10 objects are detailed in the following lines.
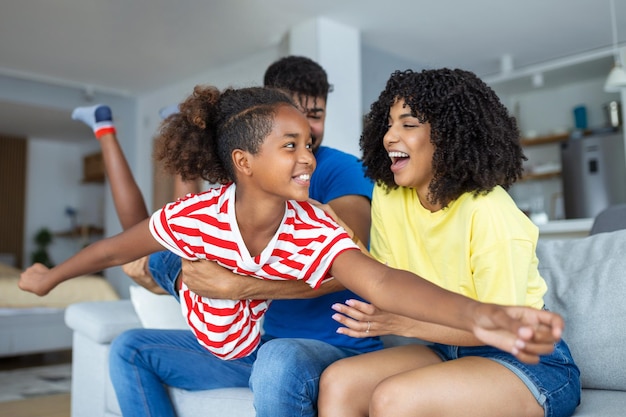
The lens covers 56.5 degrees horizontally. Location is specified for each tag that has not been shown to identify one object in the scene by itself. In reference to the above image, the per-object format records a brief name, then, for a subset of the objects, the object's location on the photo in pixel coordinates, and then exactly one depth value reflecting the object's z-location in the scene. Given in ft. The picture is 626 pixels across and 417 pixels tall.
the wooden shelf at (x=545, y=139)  19.83
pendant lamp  14.34
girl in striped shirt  4.16
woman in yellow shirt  3.62
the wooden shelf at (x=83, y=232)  26.78
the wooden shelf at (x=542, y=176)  19.92
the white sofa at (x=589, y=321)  4.79
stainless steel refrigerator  18.11
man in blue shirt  4.12
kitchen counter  15.08
